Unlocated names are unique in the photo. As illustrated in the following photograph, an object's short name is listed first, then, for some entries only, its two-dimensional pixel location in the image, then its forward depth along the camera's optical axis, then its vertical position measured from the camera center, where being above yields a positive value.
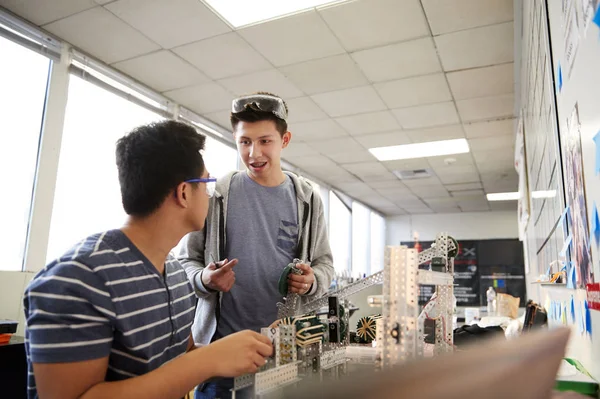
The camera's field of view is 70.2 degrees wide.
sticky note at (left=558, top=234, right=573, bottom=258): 1.29 +0.10
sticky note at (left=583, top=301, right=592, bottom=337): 1.10 -0.11
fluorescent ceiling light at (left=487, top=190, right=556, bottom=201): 8.67 +1.61
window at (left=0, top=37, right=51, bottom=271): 3.08 +0.91
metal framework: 0.85 -0.13
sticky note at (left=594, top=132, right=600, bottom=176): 0.83 +0.25
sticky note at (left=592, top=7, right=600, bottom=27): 0.74 +0.45
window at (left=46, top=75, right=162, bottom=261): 3.49 +0.80
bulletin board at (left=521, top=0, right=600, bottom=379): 0.89 +0.32
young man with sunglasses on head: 1.50 +0.12
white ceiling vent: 7.04 +1.64
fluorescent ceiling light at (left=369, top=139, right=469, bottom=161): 5.74 +1.70
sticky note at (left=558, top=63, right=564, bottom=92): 1.30 +0.60
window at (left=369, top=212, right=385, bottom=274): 10.28 +0.83
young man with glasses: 0.81 -0.08
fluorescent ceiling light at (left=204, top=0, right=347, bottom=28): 2.93 +1.80
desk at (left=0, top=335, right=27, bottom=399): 2.46 -0.63
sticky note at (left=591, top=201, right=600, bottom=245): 0.90 +0.11
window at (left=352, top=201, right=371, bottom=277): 9.16 +0.70
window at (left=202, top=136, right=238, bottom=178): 5.12 +1.36
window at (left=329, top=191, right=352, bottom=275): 8.13 +0.75
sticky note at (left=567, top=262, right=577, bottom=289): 1.25 +0.00
